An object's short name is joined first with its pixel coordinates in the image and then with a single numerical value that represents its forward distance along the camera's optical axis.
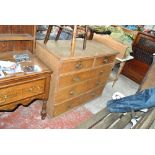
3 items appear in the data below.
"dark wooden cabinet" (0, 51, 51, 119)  1.97
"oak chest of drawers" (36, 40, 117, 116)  2.38
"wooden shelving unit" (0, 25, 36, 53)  2.31
